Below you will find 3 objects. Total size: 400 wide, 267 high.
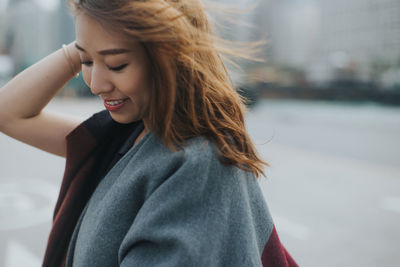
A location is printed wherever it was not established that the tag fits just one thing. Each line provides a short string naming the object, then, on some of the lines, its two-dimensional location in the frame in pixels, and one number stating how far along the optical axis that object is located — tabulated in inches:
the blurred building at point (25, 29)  1106.7
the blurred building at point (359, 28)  2550.2
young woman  30.6
